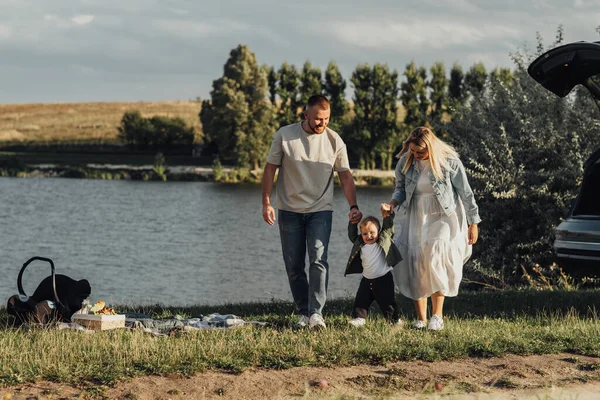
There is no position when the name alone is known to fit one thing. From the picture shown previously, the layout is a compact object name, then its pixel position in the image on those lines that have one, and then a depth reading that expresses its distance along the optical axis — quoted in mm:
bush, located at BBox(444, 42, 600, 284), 17469
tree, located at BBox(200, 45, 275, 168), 70312
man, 9336
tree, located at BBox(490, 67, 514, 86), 71125
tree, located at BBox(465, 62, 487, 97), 74469
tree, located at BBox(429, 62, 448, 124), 76750
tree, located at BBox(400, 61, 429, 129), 76500
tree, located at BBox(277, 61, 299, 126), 77000
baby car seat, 9156
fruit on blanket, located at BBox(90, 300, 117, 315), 9289
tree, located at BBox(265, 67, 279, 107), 77250
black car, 10070
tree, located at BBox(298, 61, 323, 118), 77375
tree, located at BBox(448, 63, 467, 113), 77250
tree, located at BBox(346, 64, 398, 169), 77062
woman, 9164
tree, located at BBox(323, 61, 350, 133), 77688
